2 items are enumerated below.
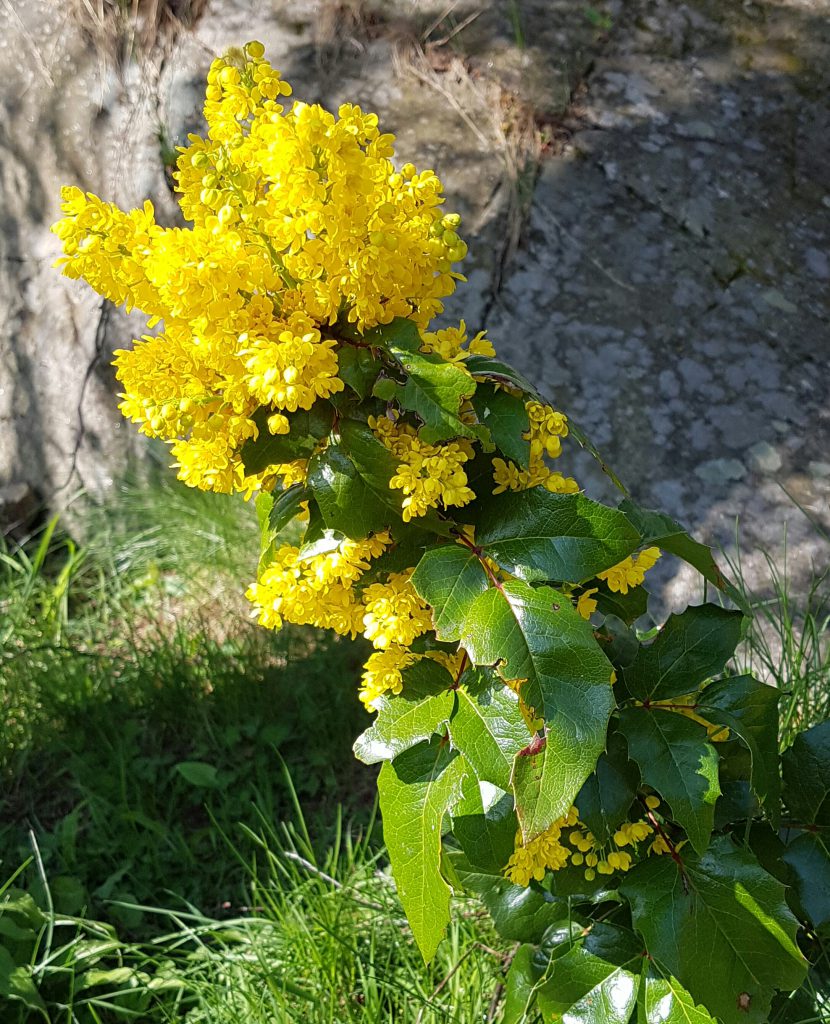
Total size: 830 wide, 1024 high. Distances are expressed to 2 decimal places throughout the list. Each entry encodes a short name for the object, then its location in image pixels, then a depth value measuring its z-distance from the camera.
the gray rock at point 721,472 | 0.79
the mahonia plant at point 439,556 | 0.31
